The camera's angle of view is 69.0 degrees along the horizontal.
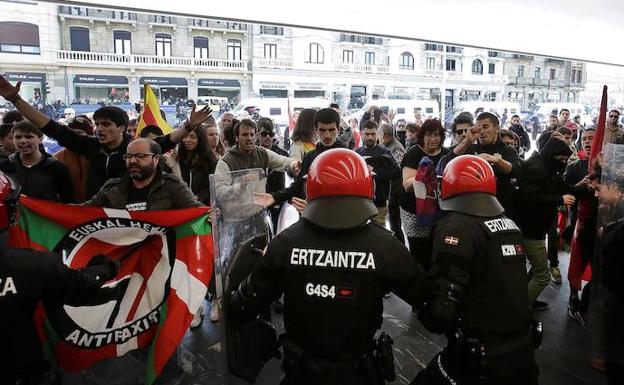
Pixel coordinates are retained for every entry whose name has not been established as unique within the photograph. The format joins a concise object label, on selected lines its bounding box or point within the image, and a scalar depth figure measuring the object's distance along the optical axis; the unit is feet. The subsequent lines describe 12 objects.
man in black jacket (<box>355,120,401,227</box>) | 13.84
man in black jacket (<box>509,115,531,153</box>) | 29.91
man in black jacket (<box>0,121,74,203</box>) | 10.94
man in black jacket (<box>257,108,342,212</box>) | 10.94
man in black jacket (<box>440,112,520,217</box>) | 11.40
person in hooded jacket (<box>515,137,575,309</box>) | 11.45
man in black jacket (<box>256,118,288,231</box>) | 14.60
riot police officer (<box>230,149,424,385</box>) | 5.11
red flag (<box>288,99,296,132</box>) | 27.99
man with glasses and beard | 9.25
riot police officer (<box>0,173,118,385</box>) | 5.23
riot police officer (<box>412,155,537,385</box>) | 5.97
